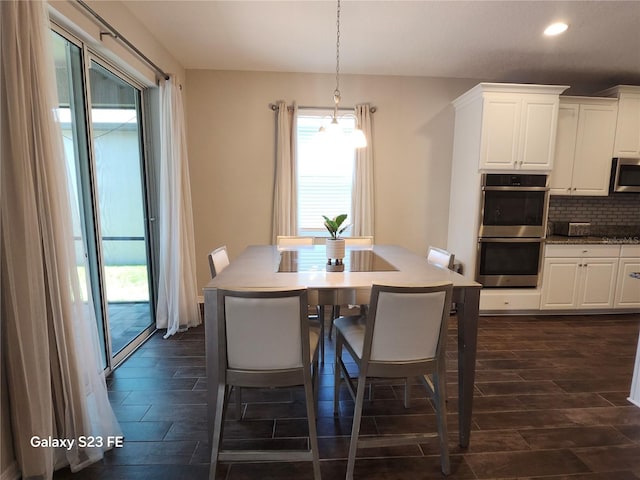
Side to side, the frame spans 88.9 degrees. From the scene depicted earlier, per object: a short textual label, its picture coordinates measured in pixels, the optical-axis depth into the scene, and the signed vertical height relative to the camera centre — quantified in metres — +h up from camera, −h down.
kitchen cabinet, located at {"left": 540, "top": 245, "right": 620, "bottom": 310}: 3.58 -0.83
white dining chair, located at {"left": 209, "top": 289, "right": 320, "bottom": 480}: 1.41 -0.68
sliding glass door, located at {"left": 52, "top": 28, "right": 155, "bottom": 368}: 2.11 +0.05
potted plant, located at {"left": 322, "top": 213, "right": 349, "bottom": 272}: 2.08 -0.30
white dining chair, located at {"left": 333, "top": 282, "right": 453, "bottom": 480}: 1.46 -0.67
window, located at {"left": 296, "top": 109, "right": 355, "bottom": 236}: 3.87 +0.28
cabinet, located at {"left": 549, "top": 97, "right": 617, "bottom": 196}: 3.55 +0.61
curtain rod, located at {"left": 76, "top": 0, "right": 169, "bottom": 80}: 1.95 +1.11
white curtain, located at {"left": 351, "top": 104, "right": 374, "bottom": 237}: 3.79 +0.16
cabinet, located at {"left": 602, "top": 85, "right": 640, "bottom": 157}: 3.55 +0.87
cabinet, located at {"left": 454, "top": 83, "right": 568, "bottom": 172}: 3.32 +0.77
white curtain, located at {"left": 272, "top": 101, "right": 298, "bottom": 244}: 3.73 +0.25
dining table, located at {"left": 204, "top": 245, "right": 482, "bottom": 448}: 1.56 -0.44
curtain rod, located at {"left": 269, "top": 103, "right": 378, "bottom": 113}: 3.74 +1.04
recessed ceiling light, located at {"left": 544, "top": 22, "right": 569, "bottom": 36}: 2.67 +1.43
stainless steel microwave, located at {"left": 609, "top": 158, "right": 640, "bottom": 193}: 3.63 +0.31
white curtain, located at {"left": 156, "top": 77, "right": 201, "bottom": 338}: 3.01 -0.21
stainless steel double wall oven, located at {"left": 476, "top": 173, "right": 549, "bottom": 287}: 3.46 -0.30
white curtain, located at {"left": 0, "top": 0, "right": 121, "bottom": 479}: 1.34 -0.27
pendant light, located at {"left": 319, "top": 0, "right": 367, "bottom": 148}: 2.25 +0.45
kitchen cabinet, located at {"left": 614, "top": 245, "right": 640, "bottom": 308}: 3.60 -0.88
